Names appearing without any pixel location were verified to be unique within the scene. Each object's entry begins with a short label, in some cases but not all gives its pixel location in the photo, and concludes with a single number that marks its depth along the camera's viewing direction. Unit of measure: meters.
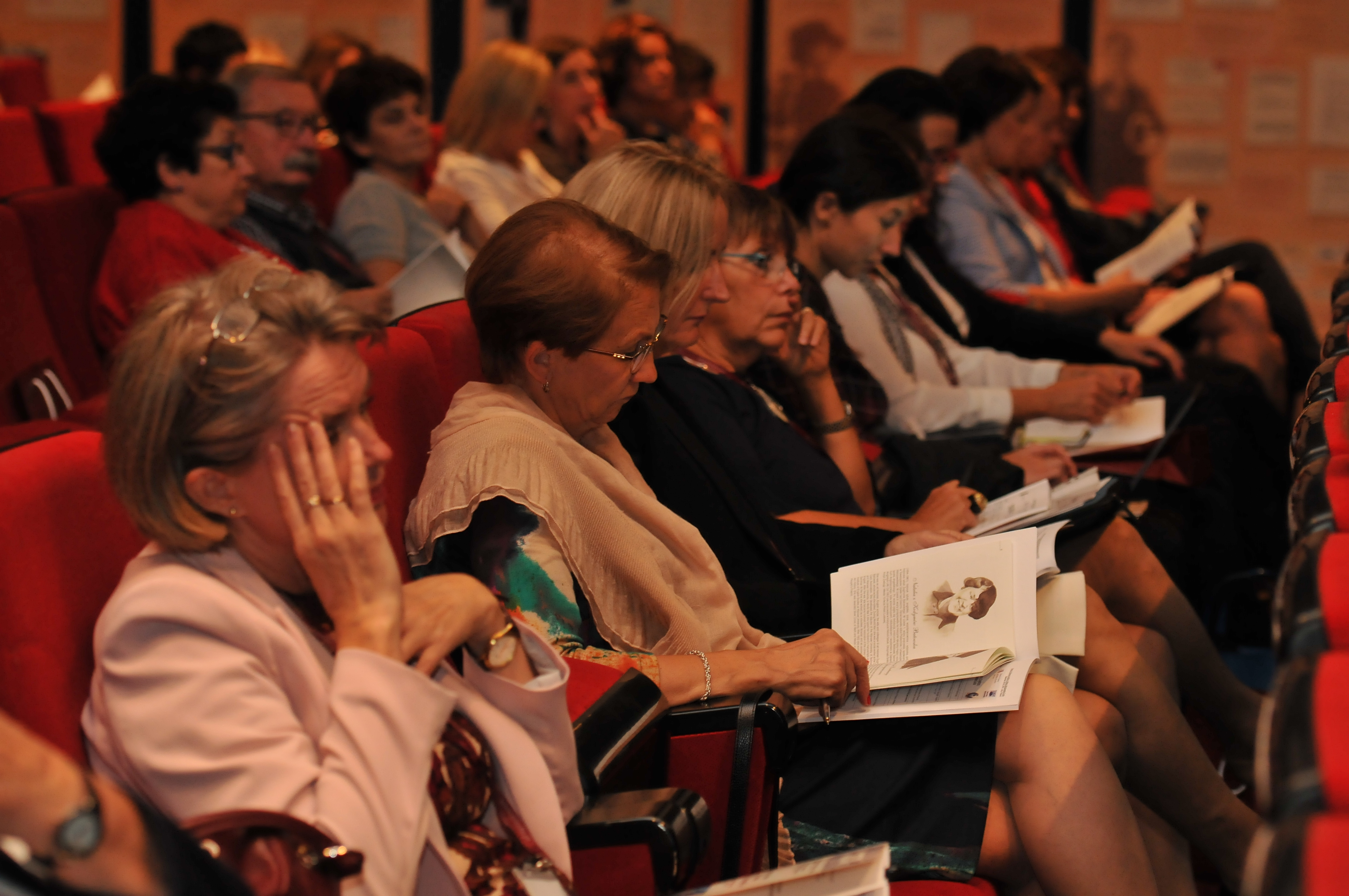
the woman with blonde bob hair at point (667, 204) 3.96
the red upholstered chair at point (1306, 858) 1.35
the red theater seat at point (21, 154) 6.44
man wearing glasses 6.67
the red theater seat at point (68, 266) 5.10
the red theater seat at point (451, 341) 3.68
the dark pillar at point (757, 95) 12.80
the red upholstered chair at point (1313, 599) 1.85
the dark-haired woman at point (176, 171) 5.45
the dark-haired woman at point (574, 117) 8.96
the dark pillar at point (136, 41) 11.77
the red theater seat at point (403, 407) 3.28
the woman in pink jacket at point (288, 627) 2.12
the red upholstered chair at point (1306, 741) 1.50
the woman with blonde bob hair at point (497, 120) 8.01
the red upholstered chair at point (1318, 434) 2.72
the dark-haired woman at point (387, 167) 7.35
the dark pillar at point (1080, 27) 12.56
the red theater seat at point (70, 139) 7.03
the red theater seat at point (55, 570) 2.23
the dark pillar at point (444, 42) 12.02
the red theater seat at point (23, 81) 9.34
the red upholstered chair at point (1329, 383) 3.15
